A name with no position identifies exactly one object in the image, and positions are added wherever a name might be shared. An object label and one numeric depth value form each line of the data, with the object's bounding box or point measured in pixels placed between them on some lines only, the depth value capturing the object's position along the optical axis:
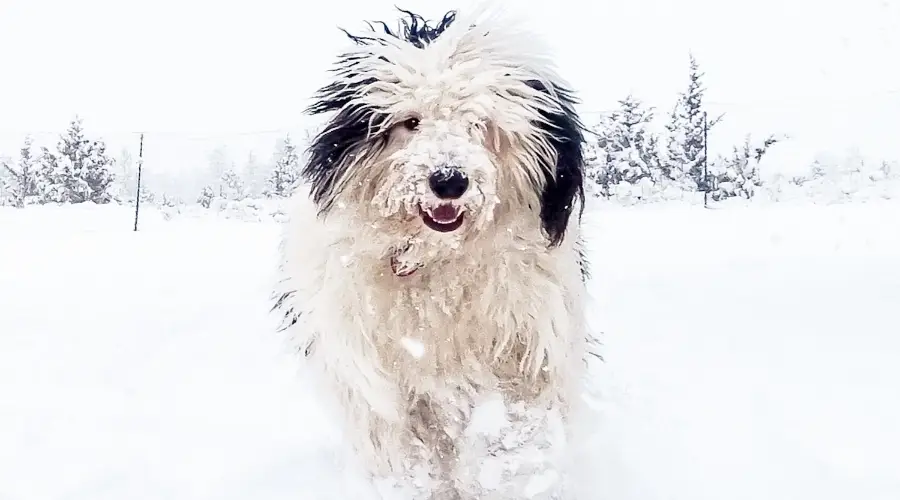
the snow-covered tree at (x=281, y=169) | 17.28
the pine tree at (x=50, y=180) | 19.00
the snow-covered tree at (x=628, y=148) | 16.11
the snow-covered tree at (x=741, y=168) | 15.10
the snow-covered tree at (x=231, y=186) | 20.31
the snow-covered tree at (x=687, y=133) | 15.95
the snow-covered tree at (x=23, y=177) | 19.22
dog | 1.95
